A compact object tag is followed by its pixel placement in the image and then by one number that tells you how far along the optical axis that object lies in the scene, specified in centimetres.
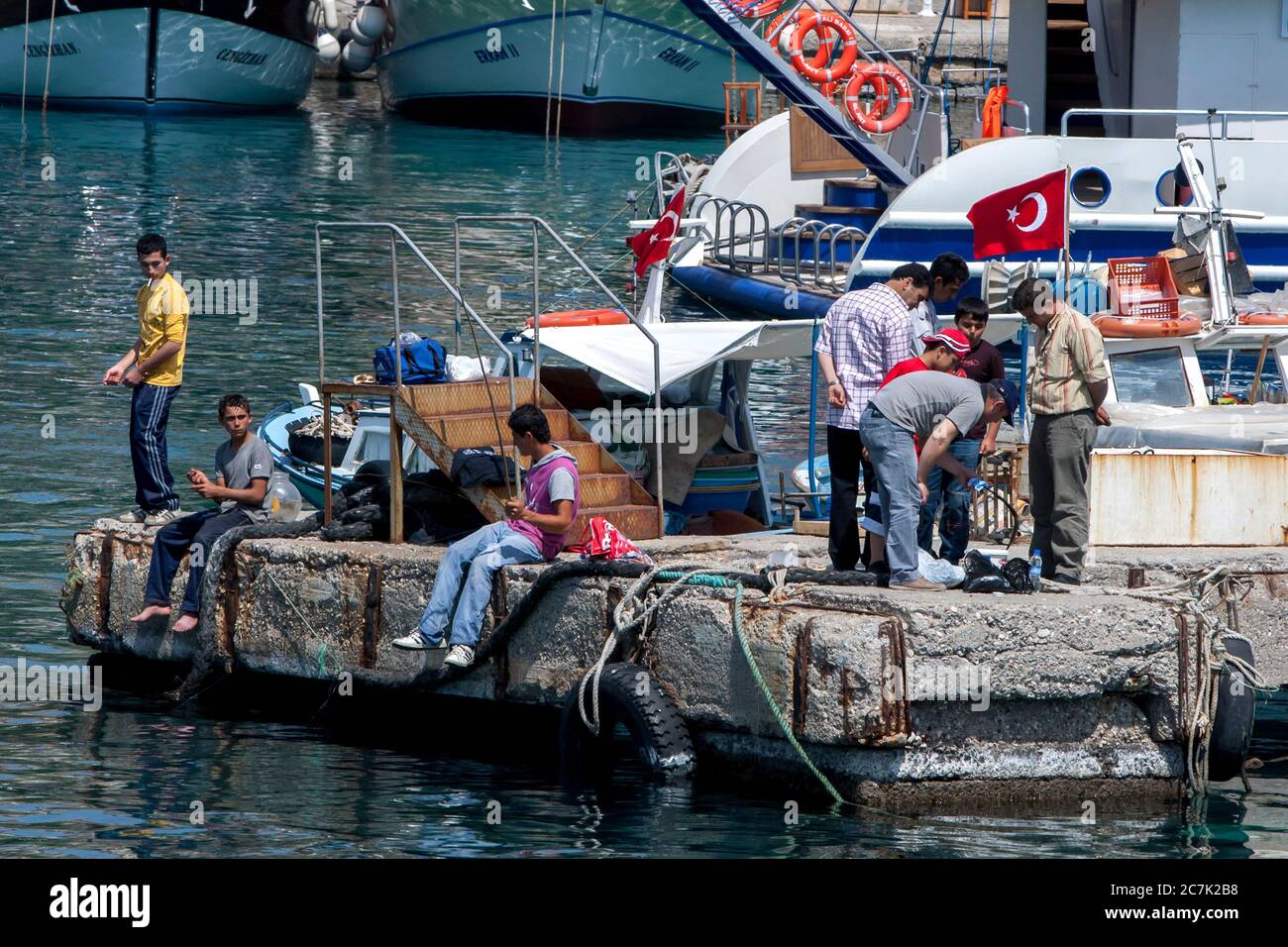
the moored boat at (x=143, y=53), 5053
